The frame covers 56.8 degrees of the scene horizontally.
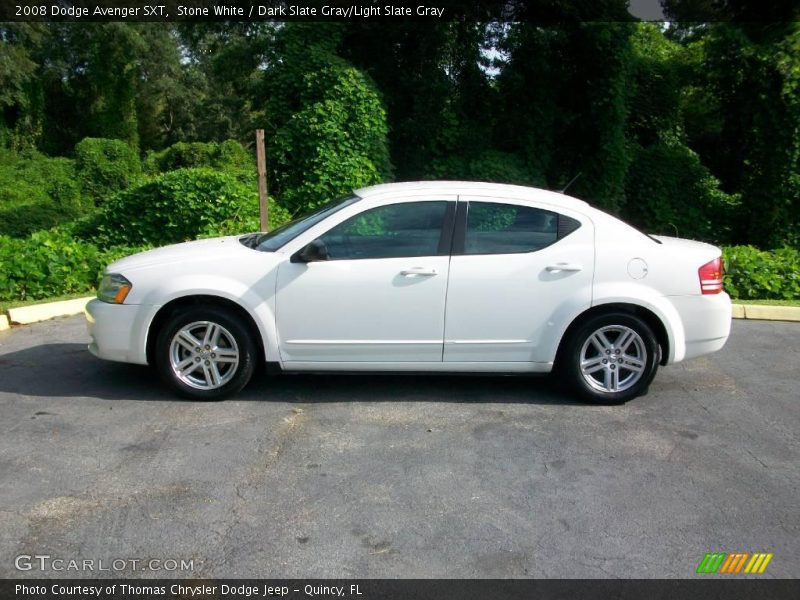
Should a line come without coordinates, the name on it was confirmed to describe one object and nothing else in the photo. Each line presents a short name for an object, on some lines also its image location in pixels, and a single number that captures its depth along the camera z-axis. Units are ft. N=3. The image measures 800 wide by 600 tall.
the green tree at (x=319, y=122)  40.42
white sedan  17.54
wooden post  30.35
